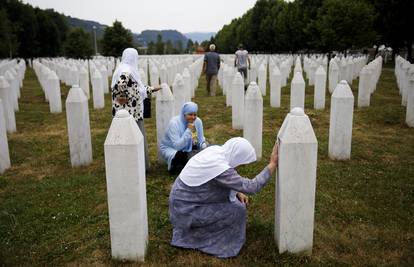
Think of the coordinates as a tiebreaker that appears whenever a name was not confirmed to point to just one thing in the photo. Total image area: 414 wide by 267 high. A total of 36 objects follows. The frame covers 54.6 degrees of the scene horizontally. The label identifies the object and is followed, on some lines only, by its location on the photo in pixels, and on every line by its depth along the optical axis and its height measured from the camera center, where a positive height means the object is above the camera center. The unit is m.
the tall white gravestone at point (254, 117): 7.00 -1.06
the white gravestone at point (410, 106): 8.70 -1.15
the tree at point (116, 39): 46.22 +2.02
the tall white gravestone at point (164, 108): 6.46 -0.83
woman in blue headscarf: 5.65 -1.19
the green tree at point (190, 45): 118.97 +3.40
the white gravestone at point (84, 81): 15.29 -0.90
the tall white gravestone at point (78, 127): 6.60 -1.16
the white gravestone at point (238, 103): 9.26 -1.07
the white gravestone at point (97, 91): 12.79 -1.08
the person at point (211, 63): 14.88 -0.26
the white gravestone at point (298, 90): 10.02 -0.87
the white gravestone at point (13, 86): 12.75 -0.91
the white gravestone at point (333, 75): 14.01 -0.70
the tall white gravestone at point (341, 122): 6.56 -1.12
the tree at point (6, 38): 33.56 +1.77
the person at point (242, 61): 14.33 -0.19
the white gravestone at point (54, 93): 12.34 -1.09
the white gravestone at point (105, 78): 16.98 -0.91
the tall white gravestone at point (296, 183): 3.68 -1.18
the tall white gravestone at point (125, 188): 3.60 -1.17
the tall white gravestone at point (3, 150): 6.52 -1.51
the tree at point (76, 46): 50.50 +1.39
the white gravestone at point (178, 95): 7.67 -0.73
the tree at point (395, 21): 24.21 +2.07
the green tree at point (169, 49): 95.31 +1.76
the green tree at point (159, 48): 89.06 +1.87
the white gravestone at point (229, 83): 12.35 -0.83
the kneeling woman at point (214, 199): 3.71 -1.39
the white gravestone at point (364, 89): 11.44 -0.99
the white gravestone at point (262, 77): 14.32 -0.76
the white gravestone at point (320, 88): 11.22 -0.93
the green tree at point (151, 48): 89.96 +1.91
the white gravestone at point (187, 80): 10.52 -0.69
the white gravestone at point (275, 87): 11.95 -0.94
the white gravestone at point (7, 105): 9.23 -1.08
